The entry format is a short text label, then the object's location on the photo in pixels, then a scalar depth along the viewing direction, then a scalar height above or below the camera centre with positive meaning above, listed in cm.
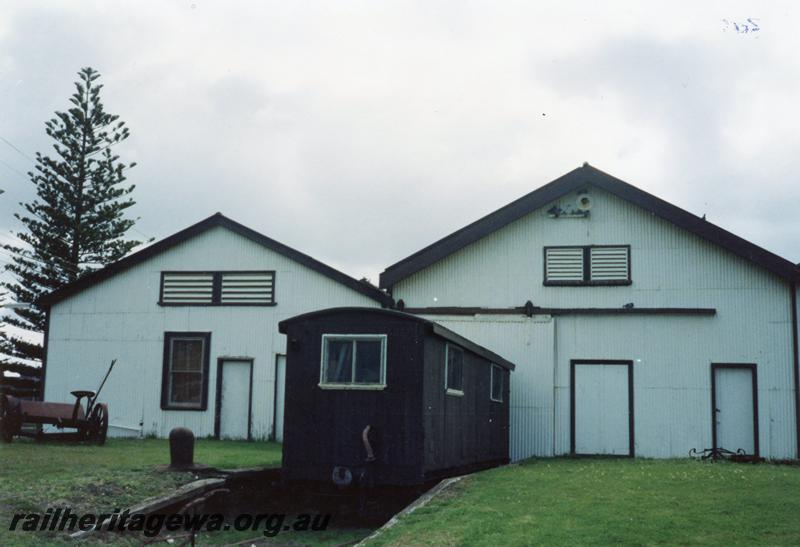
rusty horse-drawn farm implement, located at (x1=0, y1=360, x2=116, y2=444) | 1733 -61
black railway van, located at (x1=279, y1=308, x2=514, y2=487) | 1214 -5
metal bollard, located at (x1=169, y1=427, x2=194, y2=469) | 1319 -84
